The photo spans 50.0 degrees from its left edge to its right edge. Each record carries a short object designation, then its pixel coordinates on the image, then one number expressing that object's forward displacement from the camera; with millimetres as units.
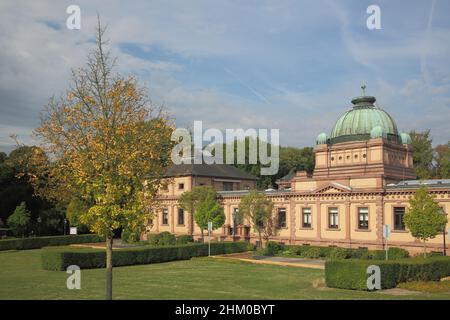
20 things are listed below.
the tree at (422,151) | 75625
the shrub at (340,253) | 38219
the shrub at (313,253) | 39625
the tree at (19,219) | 53656
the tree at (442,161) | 67444
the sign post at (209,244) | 39041
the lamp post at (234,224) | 51731
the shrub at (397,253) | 36700
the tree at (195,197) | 50997
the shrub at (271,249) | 41969
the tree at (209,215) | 47188
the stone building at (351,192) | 39656
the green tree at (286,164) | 90250
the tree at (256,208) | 44312
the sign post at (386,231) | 28644
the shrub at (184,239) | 51816
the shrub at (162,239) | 51469
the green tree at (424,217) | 32438
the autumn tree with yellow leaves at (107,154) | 16562
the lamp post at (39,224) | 58816
